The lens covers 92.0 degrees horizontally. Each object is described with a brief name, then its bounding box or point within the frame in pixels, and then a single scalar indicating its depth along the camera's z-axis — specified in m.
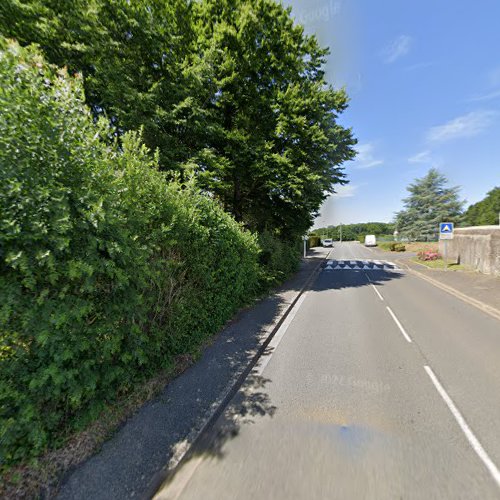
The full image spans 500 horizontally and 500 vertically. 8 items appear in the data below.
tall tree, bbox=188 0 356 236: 9.74
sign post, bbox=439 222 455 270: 14.59
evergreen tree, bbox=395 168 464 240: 39.31
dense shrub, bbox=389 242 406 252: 32.62
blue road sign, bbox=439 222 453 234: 14.69
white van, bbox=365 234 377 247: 47.06
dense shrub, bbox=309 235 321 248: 46.69
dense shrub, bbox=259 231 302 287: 10.59
